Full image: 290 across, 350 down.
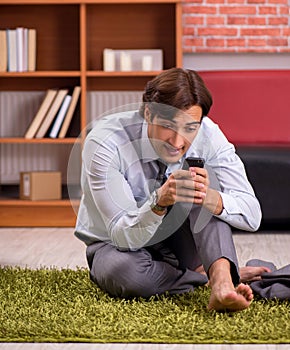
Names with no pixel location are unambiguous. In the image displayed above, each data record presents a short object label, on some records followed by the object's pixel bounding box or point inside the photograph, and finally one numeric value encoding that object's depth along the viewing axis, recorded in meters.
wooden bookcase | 5.12
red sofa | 4.93
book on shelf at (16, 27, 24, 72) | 4.82
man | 2.54
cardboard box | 4.83
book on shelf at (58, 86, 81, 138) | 4.84
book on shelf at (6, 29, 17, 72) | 4.84
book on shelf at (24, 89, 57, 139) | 4.83
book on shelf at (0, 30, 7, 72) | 4.83
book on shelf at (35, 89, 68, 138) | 4.84
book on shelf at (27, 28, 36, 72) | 4.86
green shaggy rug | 2.30
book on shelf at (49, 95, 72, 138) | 4.83
